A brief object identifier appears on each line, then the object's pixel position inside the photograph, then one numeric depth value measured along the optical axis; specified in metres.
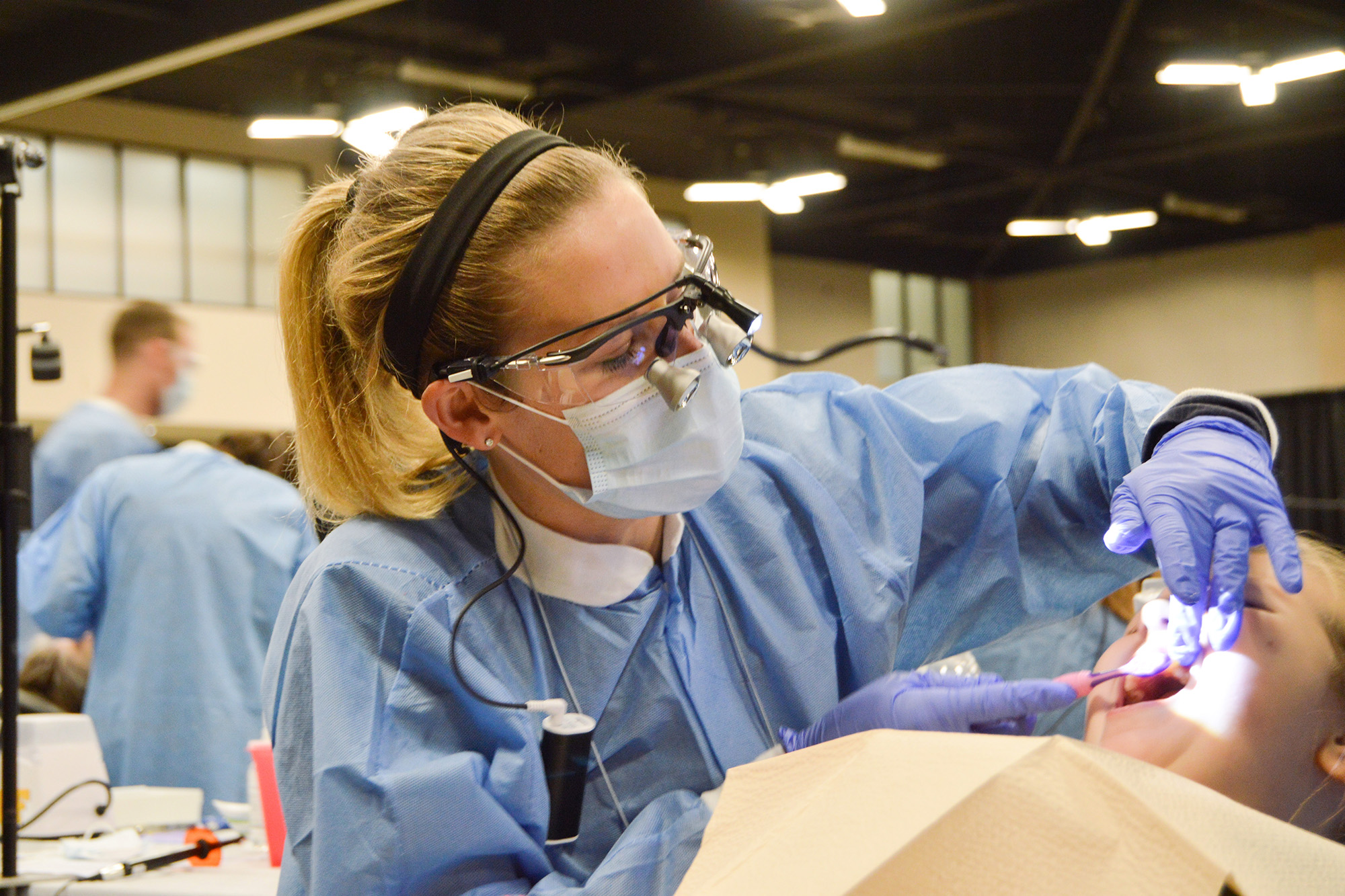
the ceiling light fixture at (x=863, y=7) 4.81
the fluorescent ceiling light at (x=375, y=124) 5.96
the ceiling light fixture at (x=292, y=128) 6.76
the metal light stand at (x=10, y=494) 1.74
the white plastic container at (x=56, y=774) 2.05
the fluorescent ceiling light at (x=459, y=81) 7.58
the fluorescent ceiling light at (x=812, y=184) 8.91
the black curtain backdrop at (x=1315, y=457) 11.70
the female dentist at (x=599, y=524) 1.07
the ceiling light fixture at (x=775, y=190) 8.96
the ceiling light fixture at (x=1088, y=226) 10.32
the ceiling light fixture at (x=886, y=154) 9.49
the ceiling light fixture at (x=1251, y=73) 6.05
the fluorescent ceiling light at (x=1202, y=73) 6.12
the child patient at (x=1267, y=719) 1.17
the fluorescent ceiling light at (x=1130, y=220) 10.34
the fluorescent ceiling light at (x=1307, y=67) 6.04
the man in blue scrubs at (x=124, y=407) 3.71
